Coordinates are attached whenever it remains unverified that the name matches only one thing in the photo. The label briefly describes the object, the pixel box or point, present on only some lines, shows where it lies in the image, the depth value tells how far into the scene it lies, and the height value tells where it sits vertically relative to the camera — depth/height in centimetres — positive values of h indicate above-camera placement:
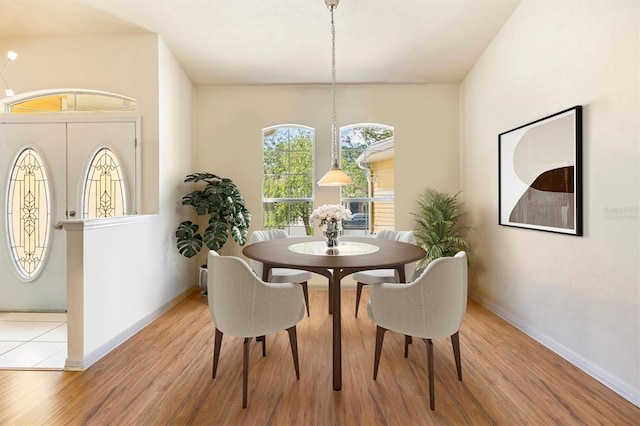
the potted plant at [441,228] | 370 -20
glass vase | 262 -17
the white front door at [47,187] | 338 +32
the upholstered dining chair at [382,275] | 278 -58
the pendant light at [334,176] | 270 +32
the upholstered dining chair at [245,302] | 186 -55
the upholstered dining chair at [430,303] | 184 -56
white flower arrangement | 257 +0
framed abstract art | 232 +32
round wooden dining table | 198 -31
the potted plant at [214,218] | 362 -5
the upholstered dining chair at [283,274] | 282 -57
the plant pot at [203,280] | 379 -81
